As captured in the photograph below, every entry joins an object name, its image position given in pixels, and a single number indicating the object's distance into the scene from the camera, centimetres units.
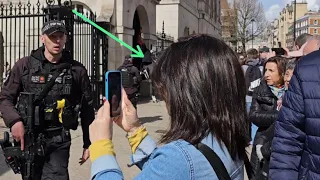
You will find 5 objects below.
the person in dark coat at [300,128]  237
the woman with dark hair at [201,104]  163
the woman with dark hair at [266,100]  421
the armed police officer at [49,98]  371
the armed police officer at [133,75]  986
